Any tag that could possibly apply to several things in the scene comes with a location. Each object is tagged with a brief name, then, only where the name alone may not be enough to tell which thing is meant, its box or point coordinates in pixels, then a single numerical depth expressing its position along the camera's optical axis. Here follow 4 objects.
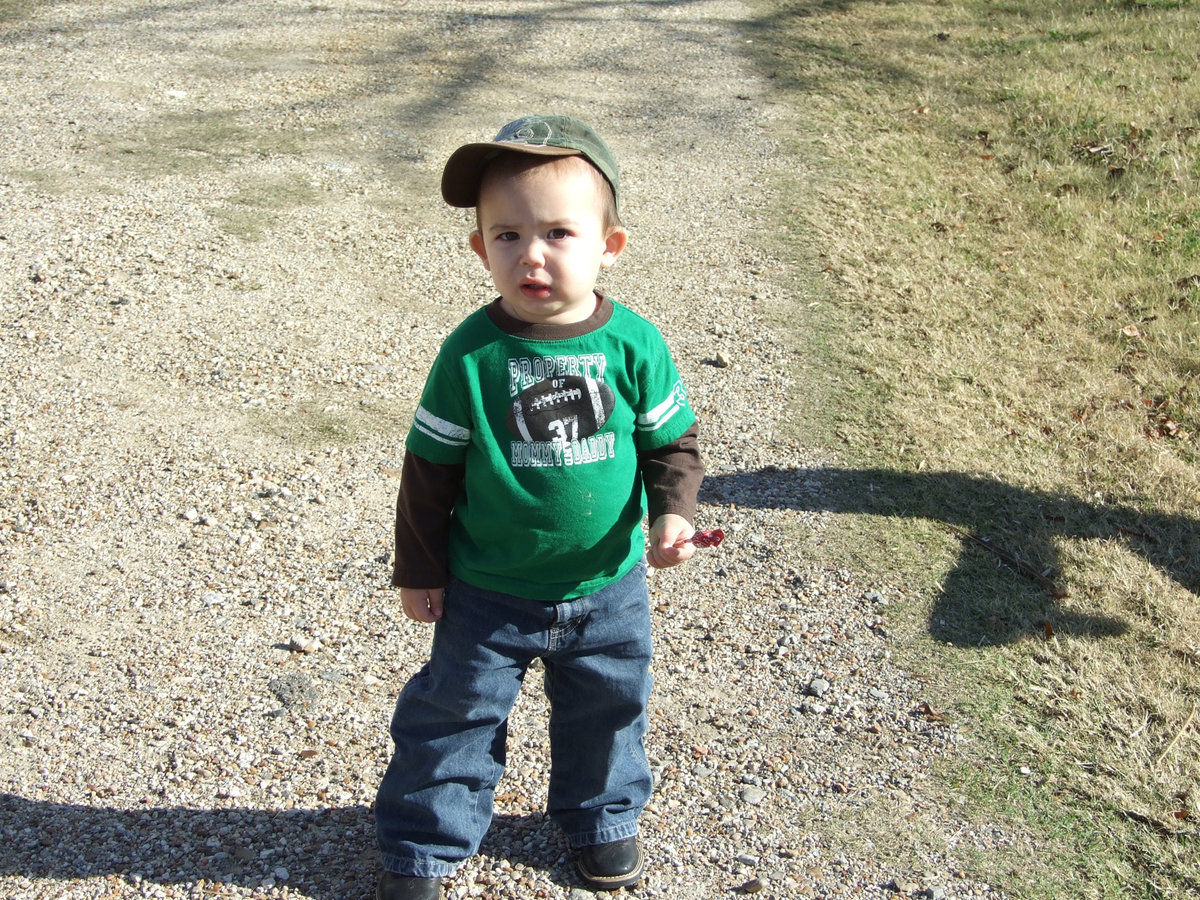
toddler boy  2.19
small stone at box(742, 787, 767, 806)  2.92
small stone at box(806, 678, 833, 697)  3.31
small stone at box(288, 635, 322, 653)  3.35
